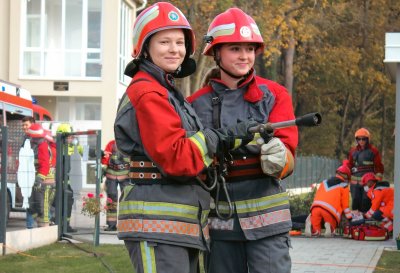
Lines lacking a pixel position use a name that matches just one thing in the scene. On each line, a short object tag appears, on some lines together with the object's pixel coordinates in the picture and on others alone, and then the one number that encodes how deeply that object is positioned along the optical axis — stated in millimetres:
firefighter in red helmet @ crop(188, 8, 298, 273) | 4871
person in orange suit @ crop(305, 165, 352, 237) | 15219
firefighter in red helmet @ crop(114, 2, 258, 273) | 4281
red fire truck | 12039
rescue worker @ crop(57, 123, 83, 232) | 13250
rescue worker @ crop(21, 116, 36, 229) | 12264
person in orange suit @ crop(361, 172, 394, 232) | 15079
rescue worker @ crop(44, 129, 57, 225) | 13039
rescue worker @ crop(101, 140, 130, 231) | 15234
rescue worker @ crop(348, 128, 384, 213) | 17359
